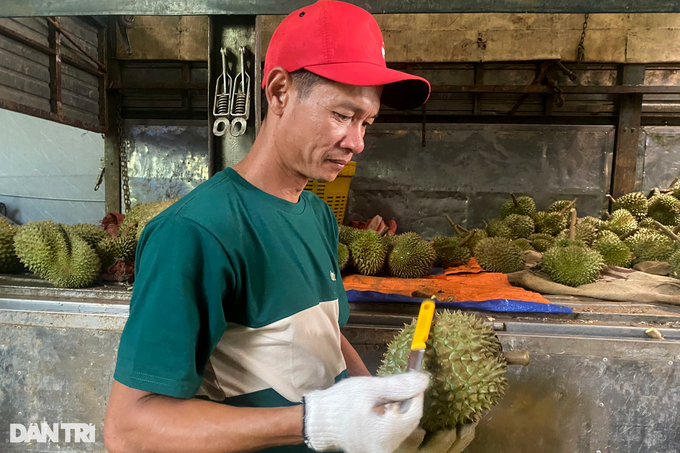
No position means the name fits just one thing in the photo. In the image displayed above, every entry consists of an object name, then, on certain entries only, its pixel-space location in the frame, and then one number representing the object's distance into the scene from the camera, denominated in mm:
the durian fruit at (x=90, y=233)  2731
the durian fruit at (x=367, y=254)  3078
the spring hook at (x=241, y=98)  2240
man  913
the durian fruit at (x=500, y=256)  3211
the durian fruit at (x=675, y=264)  2779
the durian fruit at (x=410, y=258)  3068
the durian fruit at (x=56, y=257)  2457
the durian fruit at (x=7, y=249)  2689
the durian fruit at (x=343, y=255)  2975
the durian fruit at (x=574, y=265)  2814
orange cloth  2512
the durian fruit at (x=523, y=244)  3668
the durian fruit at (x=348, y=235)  3212
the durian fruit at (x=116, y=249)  2682
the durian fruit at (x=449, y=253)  3426
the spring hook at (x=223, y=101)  2260
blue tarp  2271
